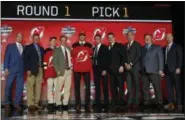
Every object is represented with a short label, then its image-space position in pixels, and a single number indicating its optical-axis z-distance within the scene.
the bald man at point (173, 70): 7.04
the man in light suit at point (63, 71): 6.90
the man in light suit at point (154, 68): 7.17
